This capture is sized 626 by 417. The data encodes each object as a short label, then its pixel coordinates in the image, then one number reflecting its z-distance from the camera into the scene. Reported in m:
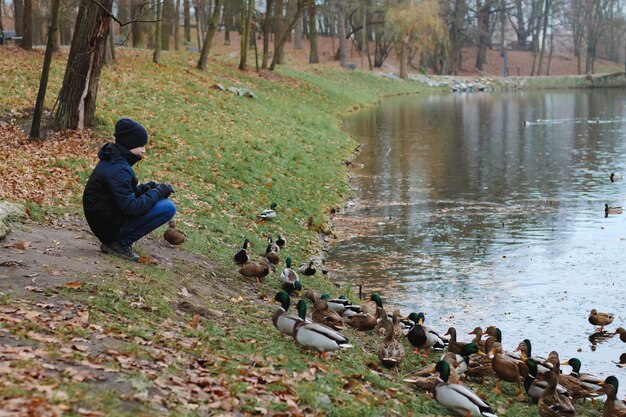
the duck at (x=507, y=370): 9.10
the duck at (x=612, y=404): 8.41
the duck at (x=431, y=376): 8.10
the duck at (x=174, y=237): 12.01
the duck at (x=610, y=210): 19.42
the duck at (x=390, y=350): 8.89
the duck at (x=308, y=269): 12.91
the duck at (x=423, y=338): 9.71
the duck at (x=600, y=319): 11.57
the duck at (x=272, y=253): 12.95
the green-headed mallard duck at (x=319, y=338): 8.18
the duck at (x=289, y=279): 11.56
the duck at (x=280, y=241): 14.48
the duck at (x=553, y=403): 8.27
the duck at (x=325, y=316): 9.99
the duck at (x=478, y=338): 10.18
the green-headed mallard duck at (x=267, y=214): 16.25
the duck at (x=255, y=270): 11.68
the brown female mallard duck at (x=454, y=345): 9.76
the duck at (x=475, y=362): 9.33
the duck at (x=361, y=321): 10.41
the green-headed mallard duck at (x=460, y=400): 7.55
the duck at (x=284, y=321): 8.58
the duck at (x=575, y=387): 9.06
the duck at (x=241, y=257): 12.29
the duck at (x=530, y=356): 9.16
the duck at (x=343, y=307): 10.62
